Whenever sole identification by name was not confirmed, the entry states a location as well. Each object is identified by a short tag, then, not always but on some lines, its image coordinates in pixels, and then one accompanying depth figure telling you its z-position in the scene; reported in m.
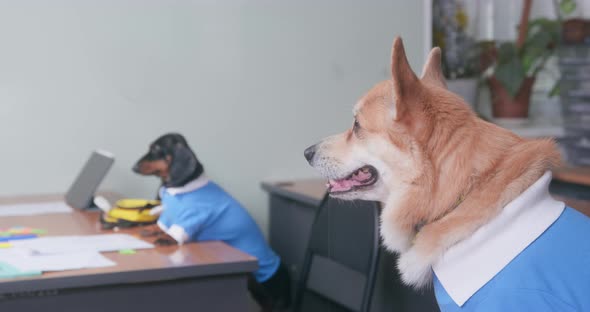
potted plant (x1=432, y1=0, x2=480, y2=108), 3.93
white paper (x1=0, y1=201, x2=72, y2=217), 2.93
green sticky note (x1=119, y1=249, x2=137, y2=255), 2.23
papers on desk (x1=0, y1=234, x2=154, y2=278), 2.03
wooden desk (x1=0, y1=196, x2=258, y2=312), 1.93
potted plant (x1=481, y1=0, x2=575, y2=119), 3.89
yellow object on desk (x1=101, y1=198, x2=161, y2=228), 2.73
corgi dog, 1.50
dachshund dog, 2.68
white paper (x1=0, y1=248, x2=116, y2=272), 2.01
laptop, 3.06
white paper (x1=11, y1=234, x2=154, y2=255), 2.27
